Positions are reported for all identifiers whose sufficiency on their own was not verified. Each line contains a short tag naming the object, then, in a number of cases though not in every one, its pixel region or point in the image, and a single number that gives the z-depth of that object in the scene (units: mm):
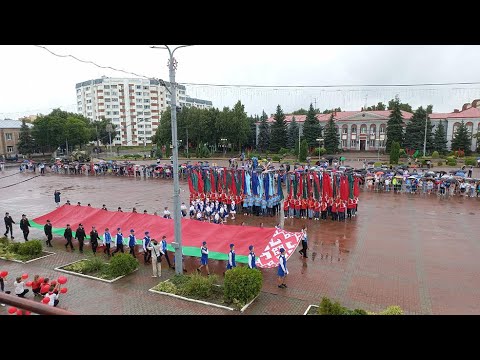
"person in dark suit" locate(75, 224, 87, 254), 15680
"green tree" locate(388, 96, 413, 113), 81950
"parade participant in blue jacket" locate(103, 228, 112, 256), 15117
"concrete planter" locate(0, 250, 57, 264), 14752
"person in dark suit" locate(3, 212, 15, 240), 18172
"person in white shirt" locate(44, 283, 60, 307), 10394
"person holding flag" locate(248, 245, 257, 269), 12453
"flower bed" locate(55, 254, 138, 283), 12945
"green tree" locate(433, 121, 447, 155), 54719
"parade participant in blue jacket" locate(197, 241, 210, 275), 13203
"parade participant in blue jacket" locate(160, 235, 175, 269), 13823
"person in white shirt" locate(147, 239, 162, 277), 12969
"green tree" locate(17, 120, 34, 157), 61594
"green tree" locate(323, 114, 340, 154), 58688
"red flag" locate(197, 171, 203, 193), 22281
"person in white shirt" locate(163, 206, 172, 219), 17319
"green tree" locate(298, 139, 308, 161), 51094
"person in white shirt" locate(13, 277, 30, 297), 11180
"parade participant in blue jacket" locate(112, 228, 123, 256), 14831
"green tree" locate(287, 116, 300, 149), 62469
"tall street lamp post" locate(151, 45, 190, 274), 11906
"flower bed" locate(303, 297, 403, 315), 9004
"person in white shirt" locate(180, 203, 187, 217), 21408
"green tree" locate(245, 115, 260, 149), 67562
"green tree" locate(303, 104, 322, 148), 59375
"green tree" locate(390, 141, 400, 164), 44531
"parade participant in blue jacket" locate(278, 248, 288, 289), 11984
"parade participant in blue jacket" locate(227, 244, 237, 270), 12820
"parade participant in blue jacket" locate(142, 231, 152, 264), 14367
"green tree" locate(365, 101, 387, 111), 86469
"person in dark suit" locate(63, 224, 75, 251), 16094
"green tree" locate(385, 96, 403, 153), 55656
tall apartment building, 101000
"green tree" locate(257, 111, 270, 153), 64750
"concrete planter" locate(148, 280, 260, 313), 10672
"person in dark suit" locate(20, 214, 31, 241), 16969
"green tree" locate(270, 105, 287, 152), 62312
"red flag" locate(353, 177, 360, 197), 20688
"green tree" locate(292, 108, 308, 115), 91762
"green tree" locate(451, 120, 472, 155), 54031
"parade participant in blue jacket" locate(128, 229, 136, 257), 14703
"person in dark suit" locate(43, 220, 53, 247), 16484
